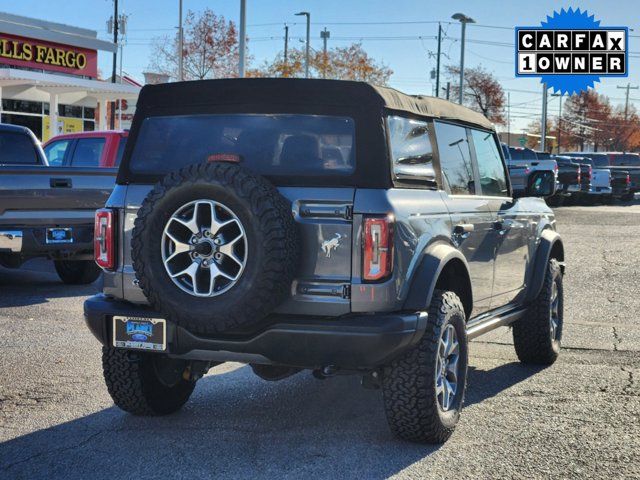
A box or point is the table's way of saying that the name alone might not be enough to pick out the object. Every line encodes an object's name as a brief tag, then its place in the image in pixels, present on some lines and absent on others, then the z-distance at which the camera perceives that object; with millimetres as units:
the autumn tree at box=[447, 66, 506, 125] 95250
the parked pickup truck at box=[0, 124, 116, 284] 9914
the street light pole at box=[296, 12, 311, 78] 58750
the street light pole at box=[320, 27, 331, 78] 69000
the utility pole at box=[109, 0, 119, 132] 47675
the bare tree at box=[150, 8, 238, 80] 62438
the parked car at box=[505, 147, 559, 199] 28281
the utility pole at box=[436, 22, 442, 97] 81238
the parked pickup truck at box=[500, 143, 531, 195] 27072
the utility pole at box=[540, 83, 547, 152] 54703
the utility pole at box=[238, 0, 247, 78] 26625
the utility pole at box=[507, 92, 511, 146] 107500
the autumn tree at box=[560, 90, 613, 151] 122312
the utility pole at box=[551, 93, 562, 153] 112725
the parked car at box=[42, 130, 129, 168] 12734
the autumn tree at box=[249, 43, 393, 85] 66500
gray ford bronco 4484
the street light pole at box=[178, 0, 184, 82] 45750
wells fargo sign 32562
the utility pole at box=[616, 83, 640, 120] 135062
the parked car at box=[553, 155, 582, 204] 31891
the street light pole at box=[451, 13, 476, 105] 51562
